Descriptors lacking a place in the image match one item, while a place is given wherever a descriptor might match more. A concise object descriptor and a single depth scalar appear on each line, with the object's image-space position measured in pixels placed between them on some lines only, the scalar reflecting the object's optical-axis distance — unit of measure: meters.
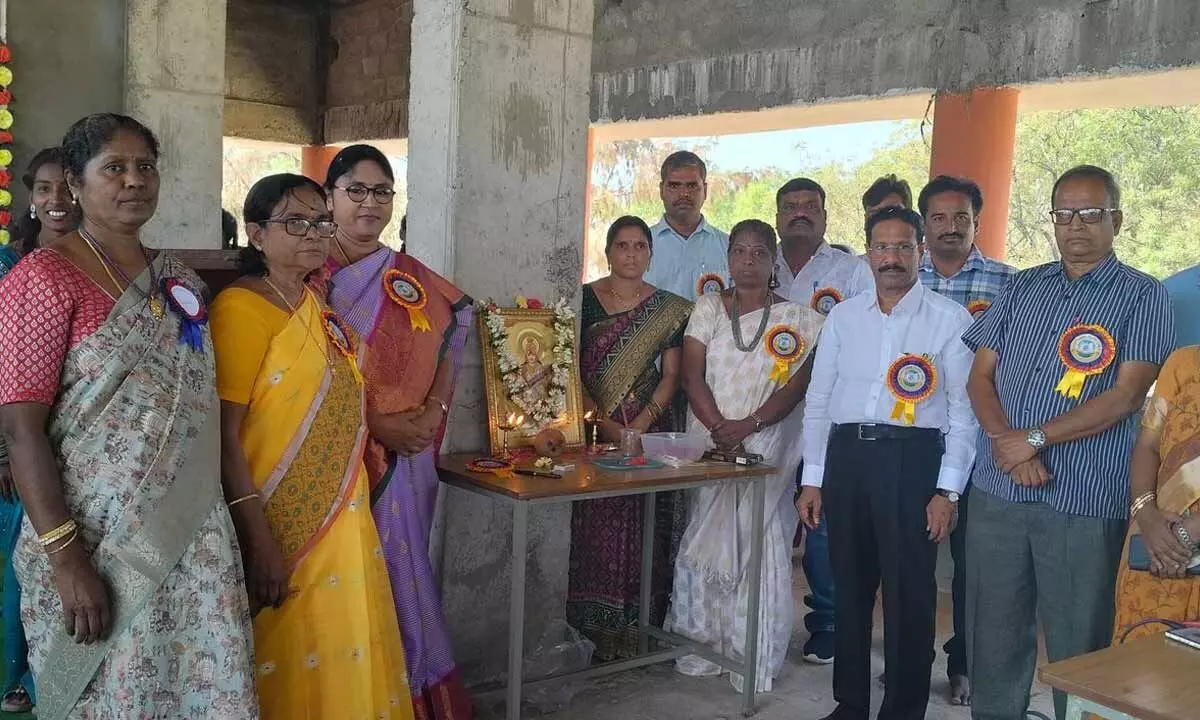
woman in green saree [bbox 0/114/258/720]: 2.16
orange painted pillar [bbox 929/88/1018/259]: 5.73
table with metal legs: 3.25
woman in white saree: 4.15
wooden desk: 1.89
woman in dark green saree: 4.26
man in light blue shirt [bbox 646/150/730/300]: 5.18
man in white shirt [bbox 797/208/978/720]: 3.49
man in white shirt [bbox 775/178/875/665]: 4.90
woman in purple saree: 3.19
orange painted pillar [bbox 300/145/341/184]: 11.73
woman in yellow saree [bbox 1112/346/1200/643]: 2.71
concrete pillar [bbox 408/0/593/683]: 3.81
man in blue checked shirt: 4.30
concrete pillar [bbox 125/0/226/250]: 6.04
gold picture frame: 3.76
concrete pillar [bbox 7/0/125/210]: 6.03
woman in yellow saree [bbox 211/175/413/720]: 2.61
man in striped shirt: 3.07
